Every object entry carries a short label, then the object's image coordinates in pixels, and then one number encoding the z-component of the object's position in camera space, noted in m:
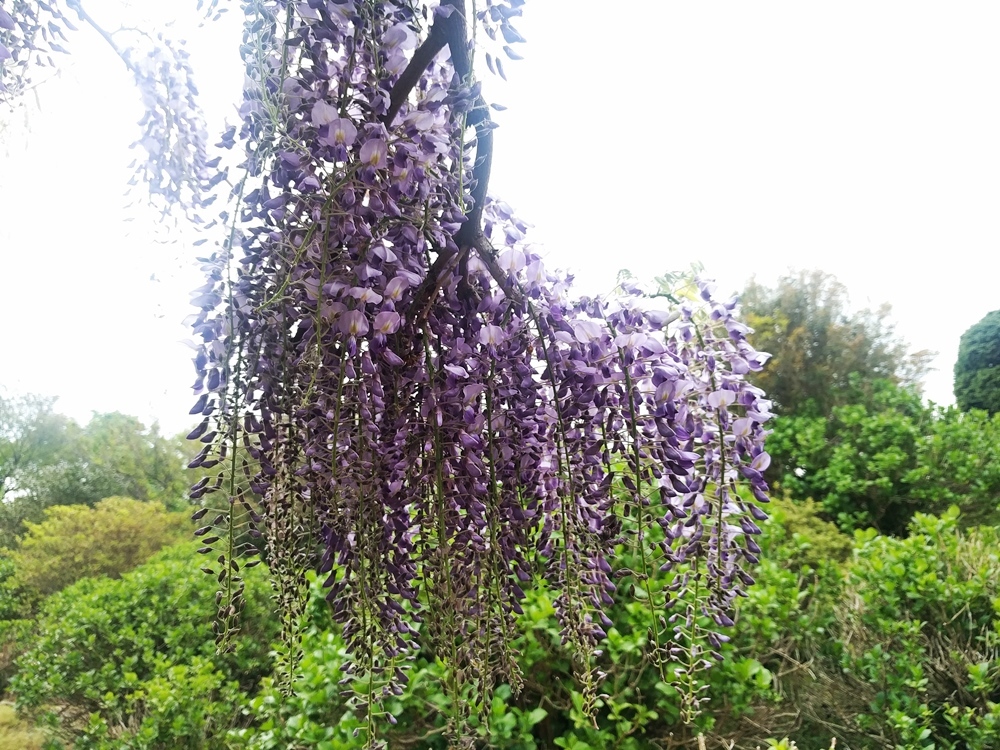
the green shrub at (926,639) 1.66
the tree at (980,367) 6.49
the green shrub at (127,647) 2.54
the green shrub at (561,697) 1.36
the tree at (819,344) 6.09
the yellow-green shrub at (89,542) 3.55
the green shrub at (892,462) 3.67
